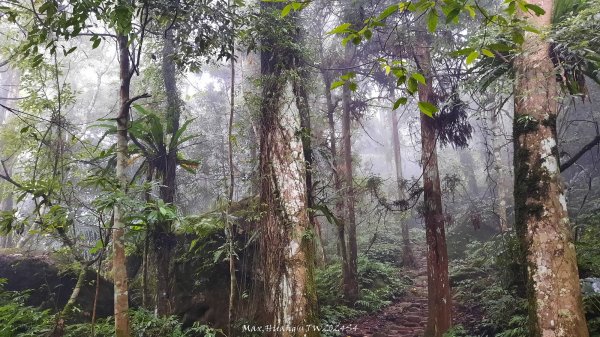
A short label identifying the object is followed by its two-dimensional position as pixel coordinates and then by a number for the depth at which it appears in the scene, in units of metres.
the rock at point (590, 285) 4.31
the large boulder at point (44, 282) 6.98
